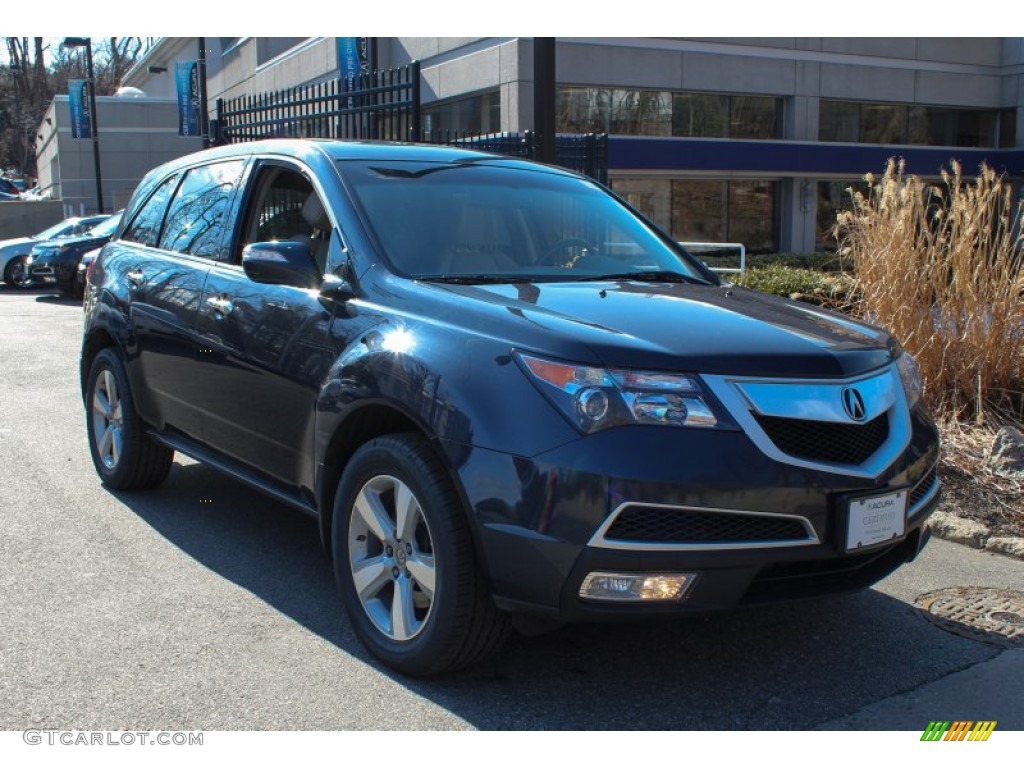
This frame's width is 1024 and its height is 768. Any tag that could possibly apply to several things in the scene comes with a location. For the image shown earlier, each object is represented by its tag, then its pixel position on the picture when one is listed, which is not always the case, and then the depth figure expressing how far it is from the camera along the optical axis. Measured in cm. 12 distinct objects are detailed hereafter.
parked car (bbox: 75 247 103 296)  1440
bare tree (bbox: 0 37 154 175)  6719
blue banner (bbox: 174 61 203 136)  2936
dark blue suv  314
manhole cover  417
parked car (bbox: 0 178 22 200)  5206
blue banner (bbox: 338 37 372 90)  2425
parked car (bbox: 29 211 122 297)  1964
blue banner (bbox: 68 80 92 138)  3903
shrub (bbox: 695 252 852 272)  2009
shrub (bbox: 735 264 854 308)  959
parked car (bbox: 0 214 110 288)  2220
